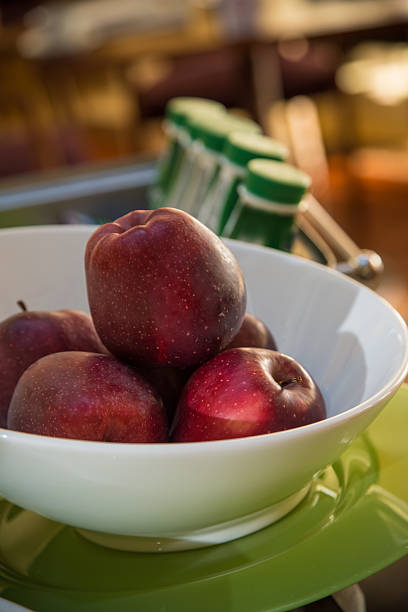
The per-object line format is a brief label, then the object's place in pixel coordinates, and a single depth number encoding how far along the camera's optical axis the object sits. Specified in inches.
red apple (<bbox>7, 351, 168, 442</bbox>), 23.7
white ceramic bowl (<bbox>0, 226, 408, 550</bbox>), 21.8
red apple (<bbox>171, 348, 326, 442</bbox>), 23.9
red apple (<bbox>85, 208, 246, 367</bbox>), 24.7
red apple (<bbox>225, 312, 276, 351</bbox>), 26.4
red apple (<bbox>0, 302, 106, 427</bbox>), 25.6
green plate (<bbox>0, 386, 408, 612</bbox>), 22.9
